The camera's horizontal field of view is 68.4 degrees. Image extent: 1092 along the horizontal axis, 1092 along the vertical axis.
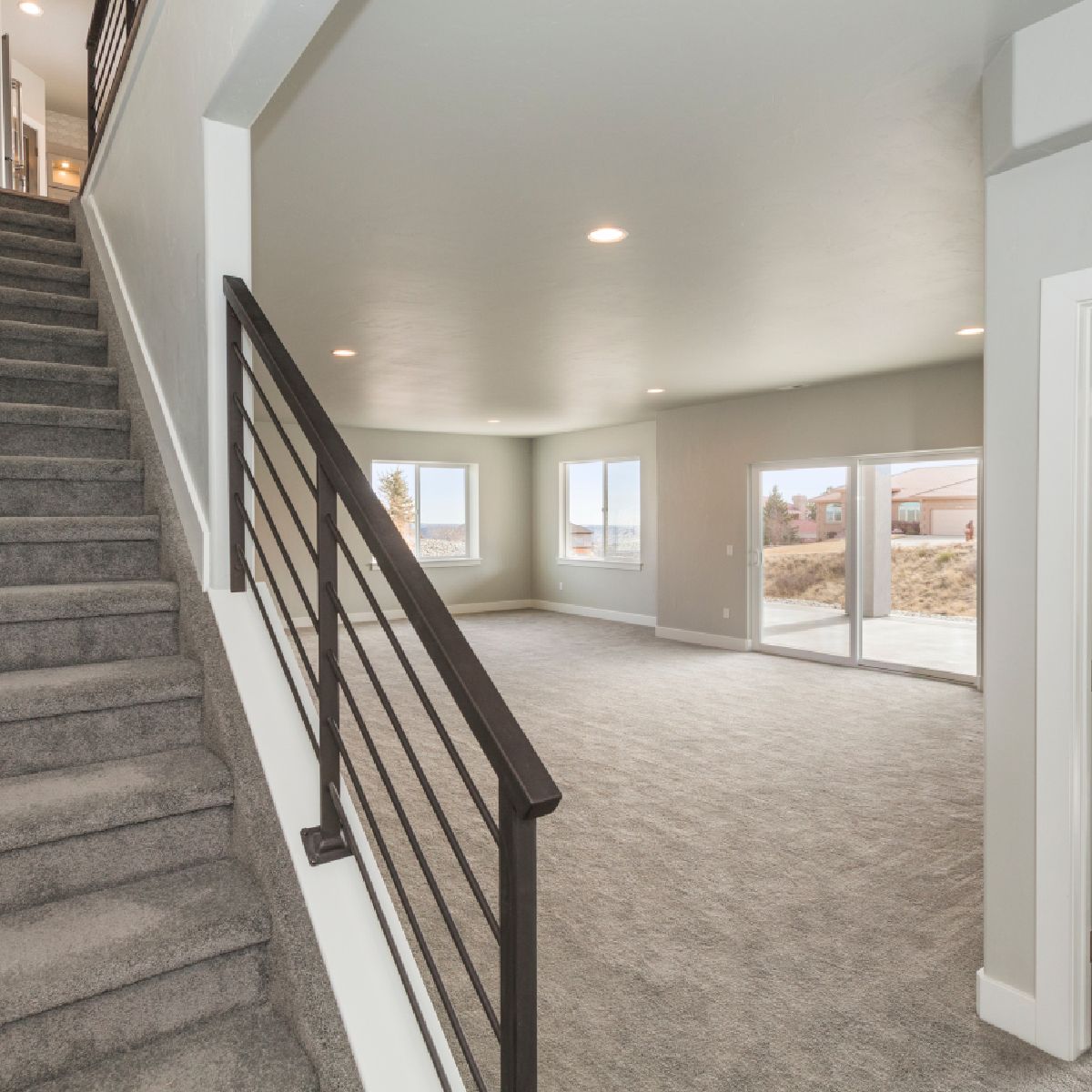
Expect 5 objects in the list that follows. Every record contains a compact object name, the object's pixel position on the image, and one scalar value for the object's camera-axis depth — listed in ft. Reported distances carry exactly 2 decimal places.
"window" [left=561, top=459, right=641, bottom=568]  33.17
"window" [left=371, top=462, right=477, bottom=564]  34.91
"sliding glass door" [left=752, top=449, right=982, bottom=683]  21.81
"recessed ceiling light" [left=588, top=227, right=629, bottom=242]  10.84
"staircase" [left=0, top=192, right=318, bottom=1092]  4.29
